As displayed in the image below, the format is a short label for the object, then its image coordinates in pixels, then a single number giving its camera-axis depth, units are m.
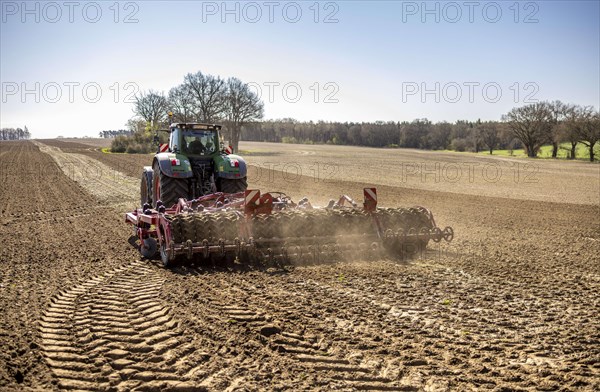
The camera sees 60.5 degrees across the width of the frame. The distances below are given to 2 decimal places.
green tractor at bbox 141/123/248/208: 10.02
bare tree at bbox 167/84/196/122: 49.77
